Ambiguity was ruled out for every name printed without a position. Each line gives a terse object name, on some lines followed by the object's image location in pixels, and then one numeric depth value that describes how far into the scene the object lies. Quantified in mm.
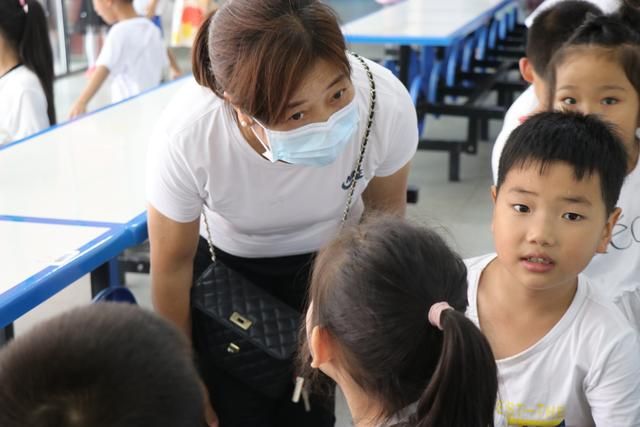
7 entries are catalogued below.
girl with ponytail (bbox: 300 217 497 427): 1231
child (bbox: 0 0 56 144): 2257
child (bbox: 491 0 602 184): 1969
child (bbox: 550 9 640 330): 1666
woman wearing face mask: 1440
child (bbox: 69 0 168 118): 3121
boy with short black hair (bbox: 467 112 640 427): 1461
